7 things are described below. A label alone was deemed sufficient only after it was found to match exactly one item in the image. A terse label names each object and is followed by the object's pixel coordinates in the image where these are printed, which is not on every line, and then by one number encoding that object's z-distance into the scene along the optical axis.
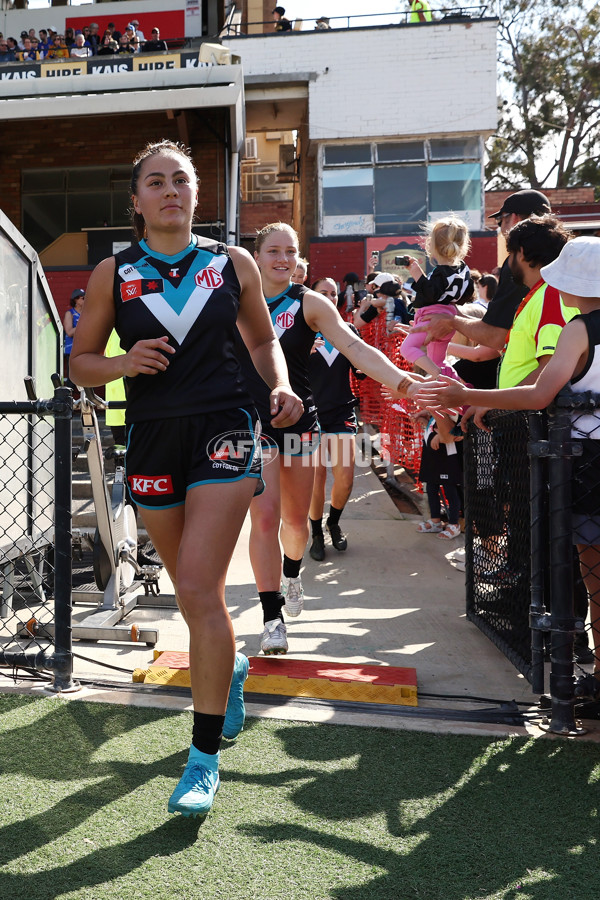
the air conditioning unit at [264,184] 25.22
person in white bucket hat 2.97
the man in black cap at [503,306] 4.28
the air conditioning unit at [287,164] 22.23
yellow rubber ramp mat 3.39
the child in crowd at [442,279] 4.87
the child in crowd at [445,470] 6.59
